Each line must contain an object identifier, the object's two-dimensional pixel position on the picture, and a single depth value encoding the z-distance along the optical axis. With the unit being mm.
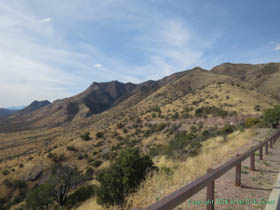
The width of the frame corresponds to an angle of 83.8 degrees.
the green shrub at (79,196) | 13789
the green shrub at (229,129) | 19797
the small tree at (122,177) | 7238
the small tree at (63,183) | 14250
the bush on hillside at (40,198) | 12922
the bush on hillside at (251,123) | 19250
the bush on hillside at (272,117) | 14844
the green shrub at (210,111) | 28377
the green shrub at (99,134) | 36975
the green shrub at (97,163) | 24738
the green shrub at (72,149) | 31766
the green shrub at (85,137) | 36294
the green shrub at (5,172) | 26244
